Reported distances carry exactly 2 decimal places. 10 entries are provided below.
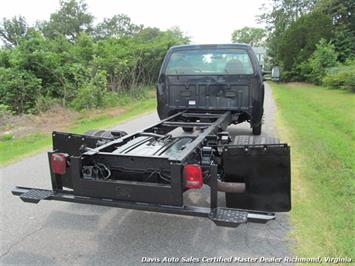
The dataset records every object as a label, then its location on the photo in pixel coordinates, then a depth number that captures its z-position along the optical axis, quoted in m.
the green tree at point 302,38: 28.27
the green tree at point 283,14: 43.25
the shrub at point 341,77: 17.83
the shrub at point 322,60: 24.73
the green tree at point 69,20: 50.38
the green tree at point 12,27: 45.37
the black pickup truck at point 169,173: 2.80
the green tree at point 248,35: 93.81
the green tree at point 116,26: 55.97
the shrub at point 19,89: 11.51
